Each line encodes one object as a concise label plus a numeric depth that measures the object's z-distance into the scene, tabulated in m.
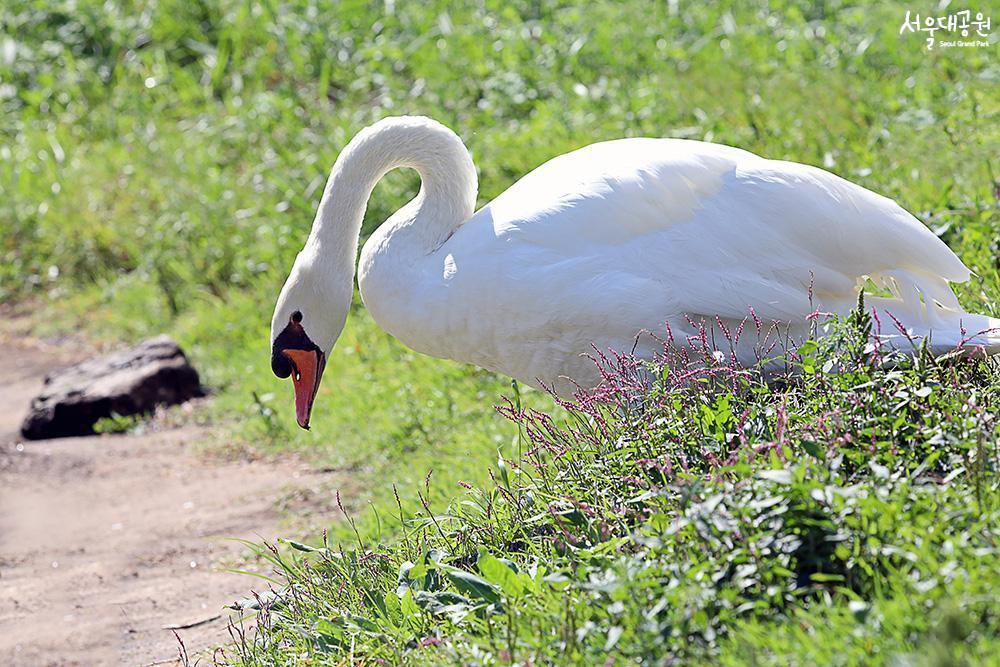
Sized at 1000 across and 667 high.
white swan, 8.30
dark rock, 14.41
